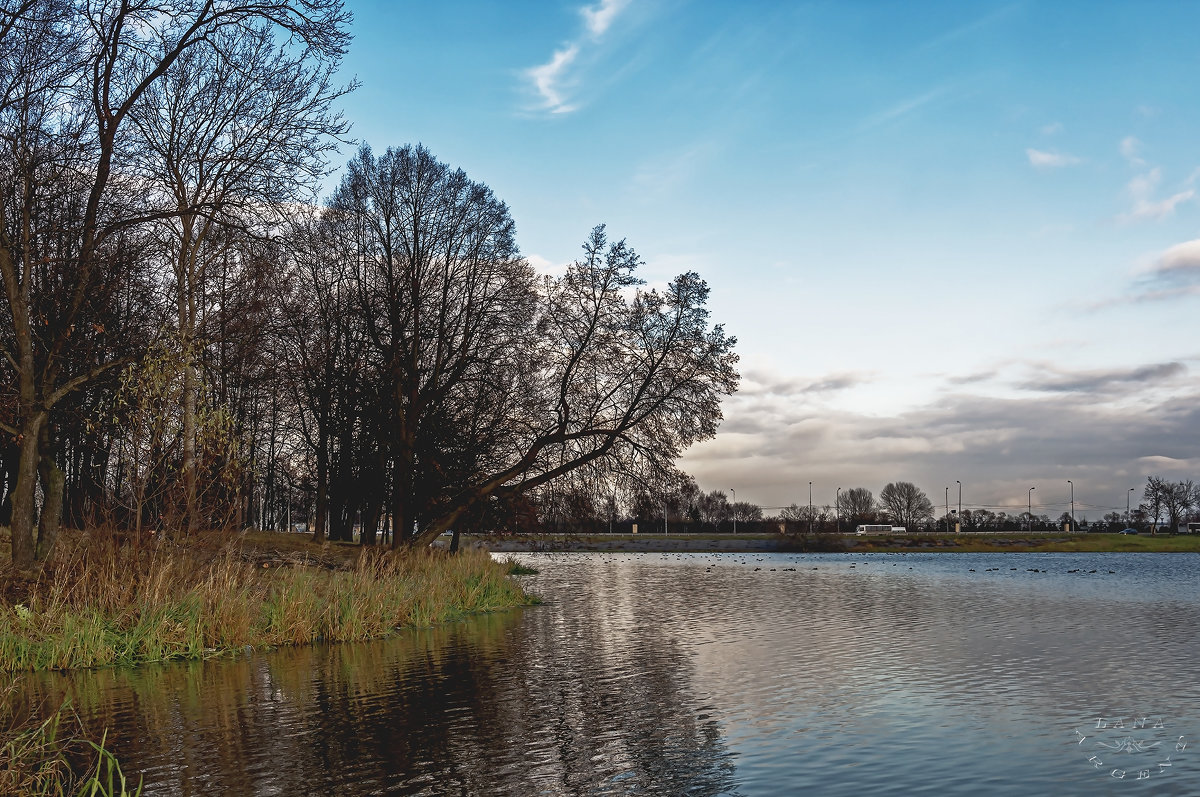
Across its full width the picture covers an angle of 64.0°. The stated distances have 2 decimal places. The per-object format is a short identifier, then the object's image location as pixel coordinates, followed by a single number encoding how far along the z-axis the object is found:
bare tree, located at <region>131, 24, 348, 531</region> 24.28
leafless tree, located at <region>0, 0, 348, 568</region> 21.02
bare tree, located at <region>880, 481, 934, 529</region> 190.50
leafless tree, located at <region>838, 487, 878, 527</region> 176.00
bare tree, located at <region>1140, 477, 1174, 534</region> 154.00
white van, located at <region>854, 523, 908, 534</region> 144.25
